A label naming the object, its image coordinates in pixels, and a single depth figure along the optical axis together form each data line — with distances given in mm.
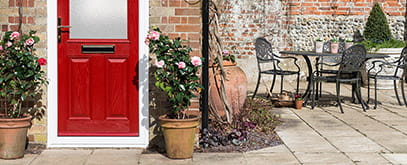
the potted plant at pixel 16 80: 5516
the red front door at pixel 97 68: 5879
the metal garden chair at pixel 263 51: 9430
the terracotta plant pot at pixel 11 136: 5508
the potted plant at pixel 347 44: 9023
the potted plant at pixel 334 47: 9031
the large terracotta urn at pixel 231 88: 7008
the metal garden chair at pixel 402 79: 8911
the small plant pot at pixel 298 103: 8680
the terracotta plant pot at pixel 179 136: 5535
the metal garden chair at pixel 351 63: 8438
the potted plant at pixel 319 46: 9005
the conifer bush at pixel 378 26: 11727
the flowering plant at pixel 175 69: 5547
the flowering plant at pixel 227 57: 7250
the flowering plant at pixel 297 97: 8689
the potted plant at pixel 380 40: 11109
